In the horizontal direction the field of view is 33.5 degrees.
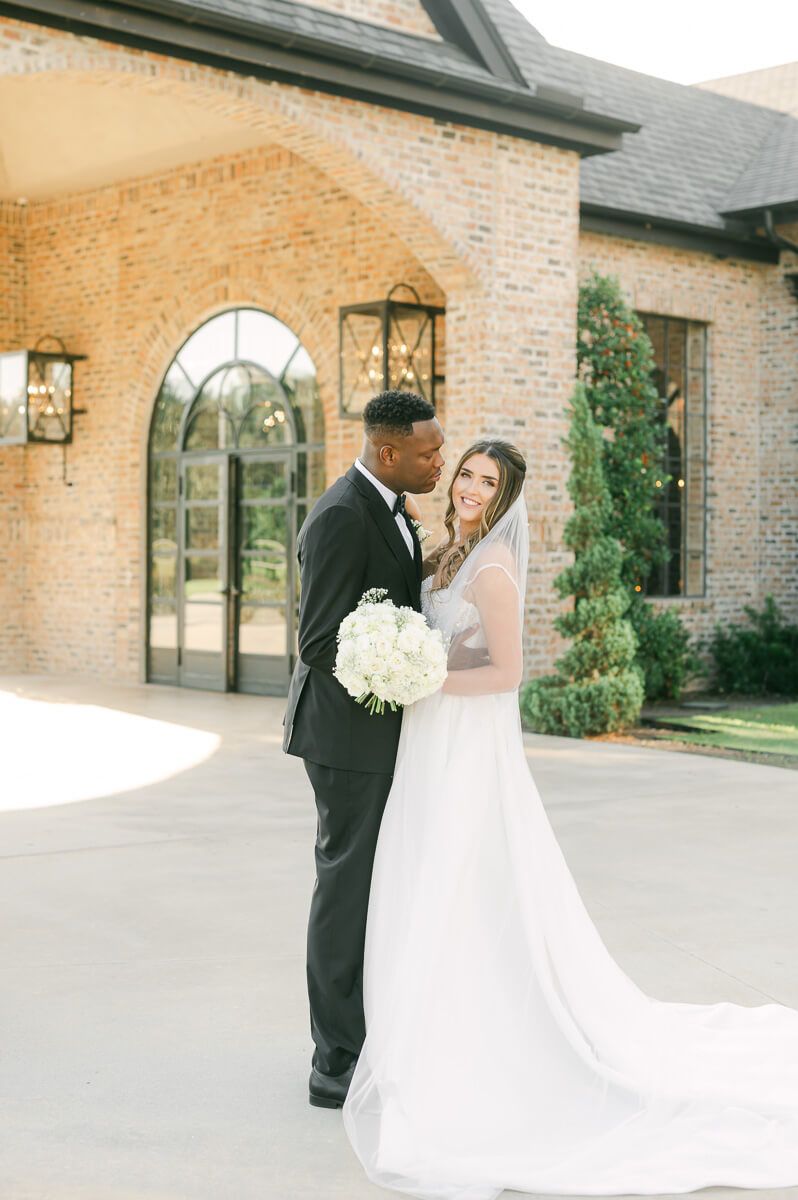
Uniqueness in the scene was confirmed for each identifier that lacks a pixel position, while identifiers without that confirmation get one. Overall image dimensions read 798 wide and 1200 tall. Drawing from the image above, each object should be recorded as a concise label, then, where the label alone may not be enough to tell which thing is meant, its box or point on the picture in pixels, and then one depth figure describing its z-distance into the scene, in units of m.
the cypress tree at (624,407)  11.33
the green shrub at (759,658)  13.62
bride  3.20
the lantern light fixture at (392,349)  11.31
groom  3.48
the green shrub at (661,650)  12.14
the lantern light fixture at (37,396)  14.78
